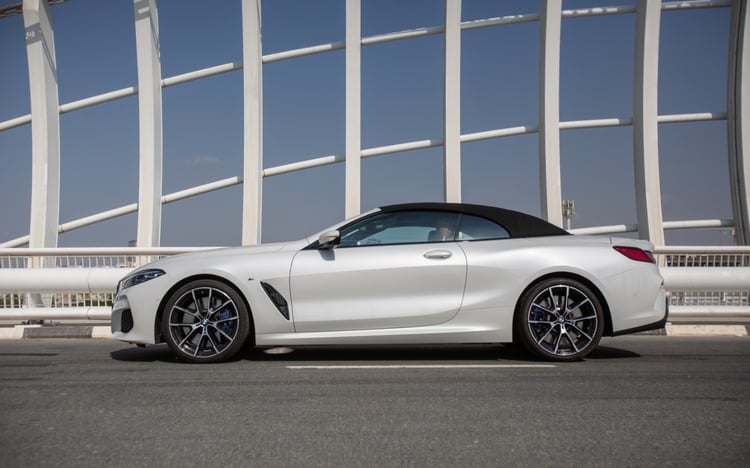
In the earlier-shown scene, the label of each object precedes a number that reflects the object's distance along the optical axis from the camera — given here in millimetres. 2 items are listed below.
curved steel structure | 10664
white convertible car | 5789
